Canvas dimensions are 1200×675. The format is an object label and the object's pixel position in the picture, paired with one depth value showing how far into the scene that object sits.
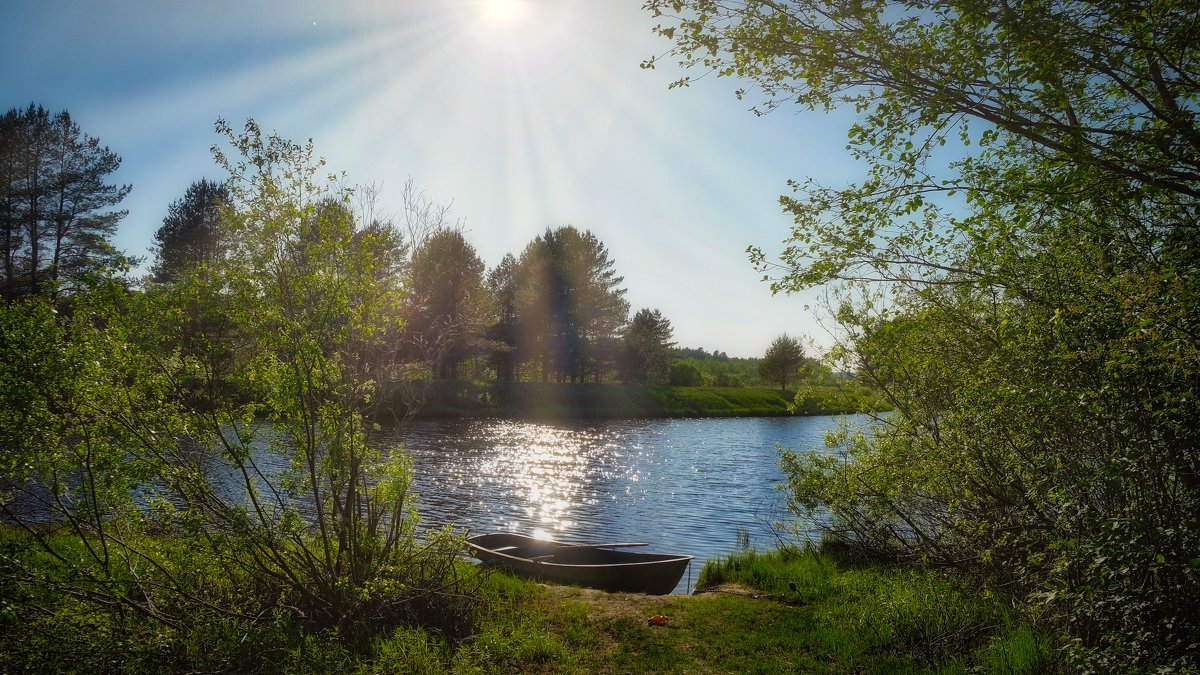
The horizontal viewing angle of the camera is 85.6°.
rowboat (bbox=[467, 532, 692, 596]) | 12.67
